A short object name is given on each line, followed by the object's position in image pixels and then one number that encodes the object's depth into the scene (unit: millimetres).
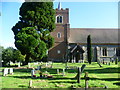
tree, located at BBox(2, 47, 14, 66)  29350
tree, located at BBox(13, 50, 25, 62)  31212
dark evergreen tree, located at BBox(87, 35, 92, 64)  35675
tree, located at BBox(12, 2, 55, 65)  25609
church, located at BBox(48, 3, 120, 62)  41688
